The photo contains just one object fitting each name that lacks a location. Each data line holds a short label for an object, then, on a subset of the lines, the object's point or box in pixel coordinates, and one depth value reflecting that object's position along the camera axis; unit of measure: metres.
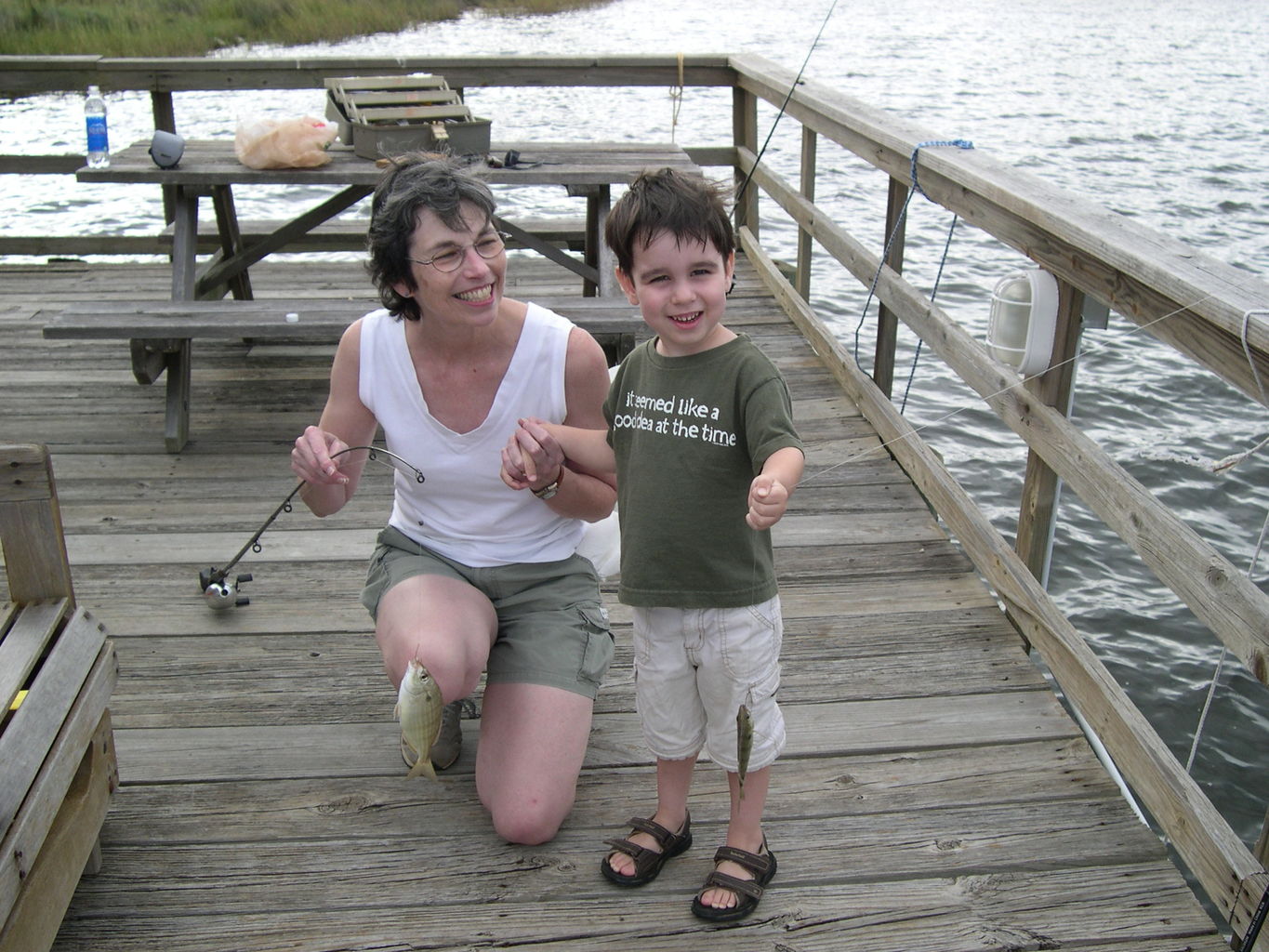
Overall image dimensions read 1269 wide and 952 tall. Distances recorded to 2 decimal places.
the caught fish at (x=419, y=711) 2.02
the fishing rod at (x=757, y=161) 4.90
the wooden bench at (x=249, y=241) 5.58
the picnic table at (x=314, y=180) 4.17
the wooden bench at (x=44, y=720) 1.75
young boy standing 1.93
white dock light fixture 2.70
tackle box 4.32
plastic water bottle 4.50
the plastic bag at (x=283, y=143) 4.09
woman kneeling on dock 2.27
